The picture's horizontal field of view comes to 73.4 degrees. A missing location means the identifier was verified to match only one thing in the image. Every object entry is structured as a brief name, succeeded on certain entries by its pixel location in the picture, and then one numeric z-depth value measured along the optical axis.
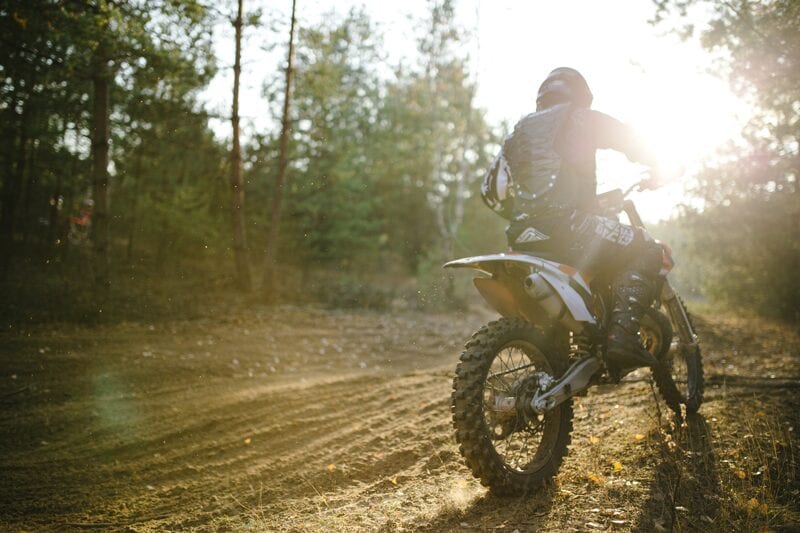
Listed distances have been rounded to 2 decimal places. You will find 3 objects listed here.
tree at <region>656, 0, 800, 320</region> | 6.51
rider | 3.40
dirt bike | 2.99
